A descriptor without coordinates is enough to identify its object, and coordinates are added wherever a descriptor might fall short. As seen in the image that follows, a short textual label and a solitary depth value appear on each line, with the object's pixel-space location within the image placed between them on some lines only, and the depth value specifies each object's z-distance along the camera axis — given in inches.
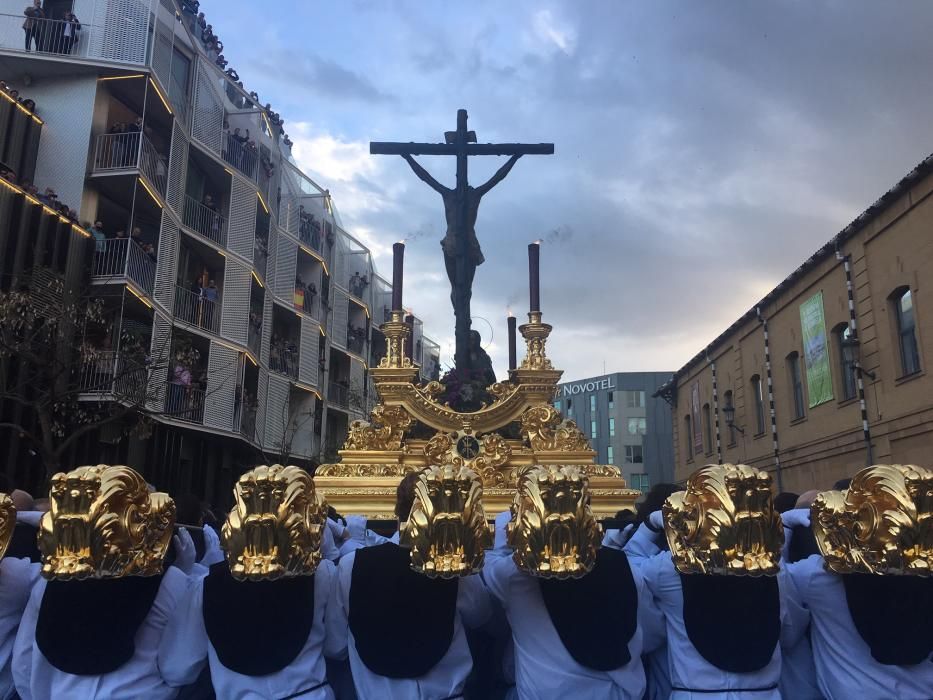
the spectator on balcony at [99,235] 622.5
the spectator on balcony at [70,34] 657.6
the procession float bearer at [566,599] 112.6
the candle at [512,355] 342.6
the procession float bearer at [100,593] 106.7
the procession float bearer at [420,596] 112.1
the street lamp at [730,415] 956.6
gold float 261.7
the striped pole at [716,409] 1050.7
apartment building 629.9
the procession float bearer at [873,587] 109.6
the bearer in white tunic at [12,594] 125.2
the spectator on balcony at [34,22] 639.1
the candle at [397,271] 289.9
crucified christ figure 328.5
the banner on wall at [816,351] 732.7
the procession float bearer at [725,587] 110.9
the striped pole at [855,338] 642.2
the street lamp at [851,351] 643.5
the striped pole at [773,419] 857.8
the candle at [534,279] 294.2
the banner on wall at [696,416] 1161.4
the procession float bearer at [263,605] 110.3
